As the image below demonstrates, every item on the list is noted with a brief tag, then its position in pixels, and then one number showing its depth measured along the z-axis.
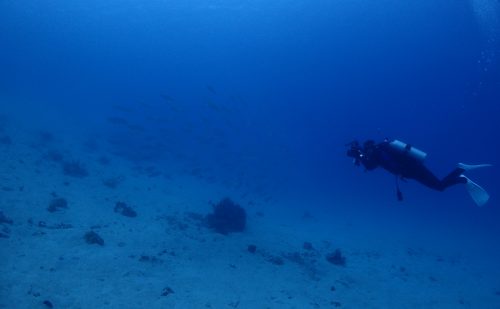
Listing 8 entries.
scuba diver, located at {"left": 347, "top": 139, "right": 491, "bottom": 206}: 8.97
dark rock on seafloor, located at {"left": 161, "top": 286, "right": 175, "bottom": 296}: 8.80
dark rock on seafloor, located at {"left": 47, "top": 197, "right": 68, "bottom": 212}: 12.69
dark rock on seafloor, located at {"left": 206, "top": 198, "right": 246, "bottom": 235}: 15.18
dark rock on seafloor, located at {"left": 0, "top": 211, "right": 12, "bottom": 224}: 10.72
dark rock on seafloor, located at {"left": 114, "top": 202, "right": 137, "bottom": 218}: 14.25
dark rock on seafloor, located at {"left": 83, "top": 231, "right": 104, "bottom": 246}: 10.68
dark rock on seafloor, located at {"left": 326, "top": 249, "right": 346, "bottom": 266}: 14.83
